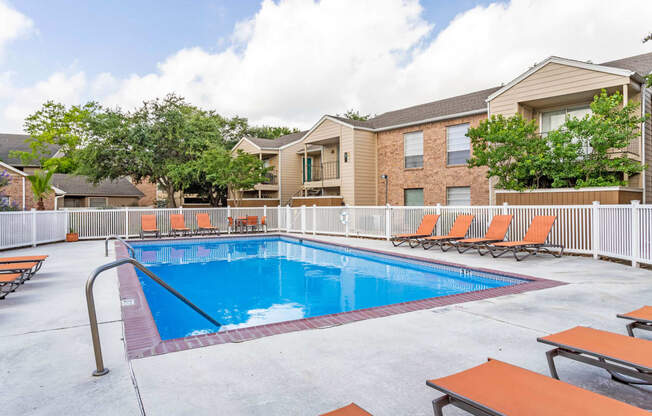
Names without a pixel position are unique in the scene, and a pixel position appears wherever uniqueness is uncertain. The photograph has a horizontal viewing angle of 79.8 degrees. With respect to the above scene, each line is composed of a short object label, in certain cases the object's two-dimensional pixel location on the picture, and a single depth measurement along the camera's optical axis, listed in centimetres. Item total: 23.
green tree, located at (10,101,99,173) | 3197
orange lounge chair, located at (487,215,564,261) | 966
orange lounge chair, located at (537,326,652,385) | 245
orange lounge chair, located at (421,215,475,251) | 1147
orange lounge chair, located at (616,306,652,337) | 337
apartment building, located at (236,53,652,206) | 1302
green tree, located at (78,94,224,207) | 2342
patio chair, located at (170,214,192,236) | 1789
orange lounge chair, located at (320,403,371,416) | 198
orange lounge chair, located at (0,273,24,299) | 611
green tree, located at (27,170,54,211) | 1608
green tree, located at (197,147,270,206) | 2144
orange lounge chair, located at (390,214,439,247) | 1247
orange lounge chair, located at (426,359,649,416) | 188
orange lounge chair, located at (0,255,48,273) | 720
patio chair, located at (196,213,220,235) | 1855
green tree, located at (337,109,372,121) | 4456
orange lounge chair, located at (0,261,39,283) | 645
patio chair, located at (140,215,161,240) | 1725
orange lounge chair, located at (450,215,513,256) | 1064
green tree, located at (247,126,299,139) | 4306
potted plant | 1600
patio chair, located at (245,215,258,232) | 1966
